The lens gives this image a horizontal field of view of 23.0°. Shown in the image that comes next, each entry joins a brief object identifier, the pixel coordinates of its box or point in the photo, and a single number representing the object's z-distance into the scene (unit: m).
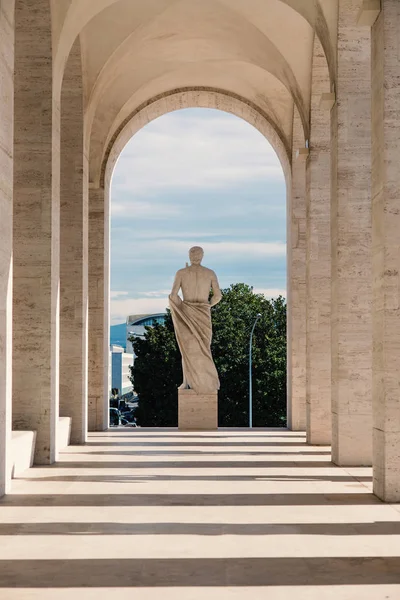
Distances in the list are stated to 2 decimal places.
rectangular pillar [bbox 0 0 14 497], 10.43
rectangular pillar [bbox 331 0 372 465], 14.01
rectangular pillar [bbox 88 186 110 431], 21.17
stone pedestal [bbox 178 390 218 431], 21.12
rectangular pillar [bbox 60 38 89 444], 17.72
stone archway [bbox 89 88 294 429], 21.22
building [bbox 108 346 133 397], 132.88
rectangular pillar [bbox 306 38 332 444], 17.91
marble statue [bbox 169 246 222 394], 21.16
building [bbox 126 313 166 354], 153.75
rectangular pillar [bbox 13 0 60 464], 14.05
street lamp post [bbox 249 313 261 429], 40.88
